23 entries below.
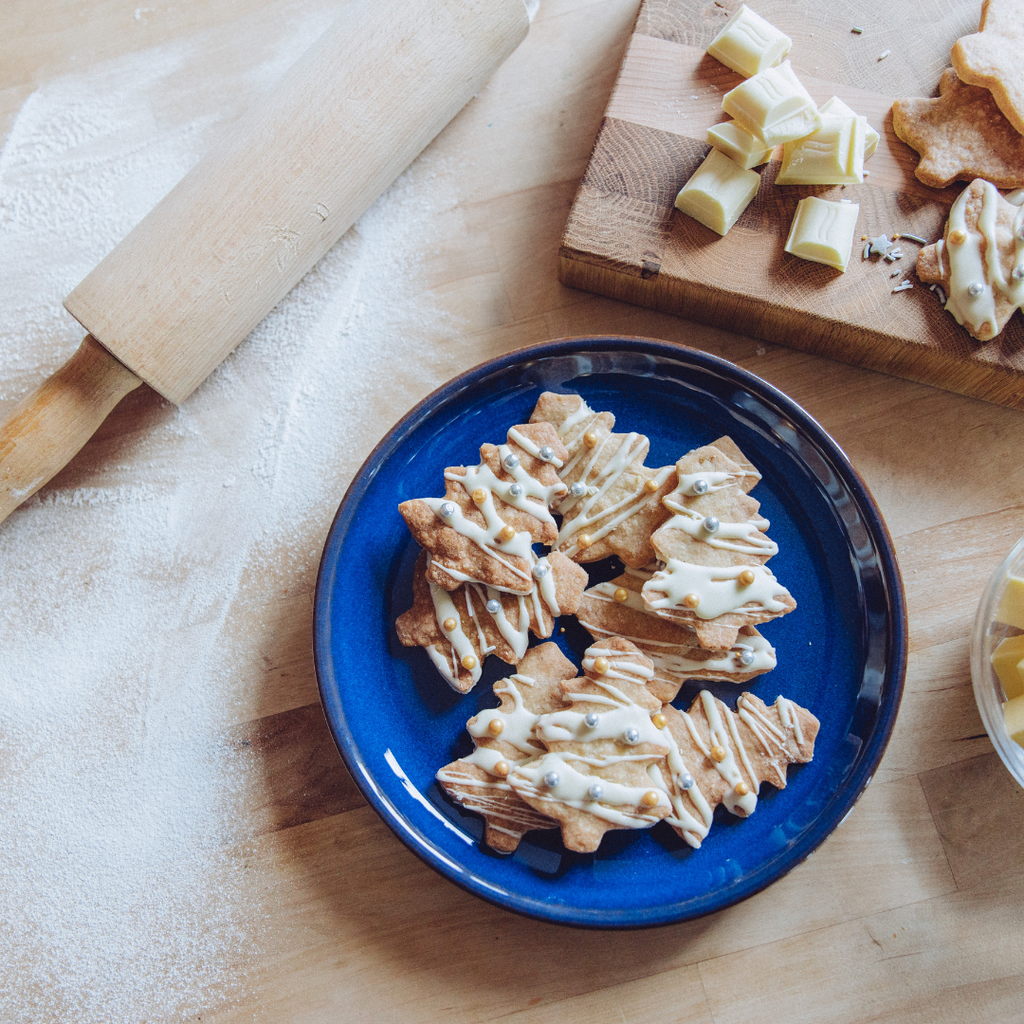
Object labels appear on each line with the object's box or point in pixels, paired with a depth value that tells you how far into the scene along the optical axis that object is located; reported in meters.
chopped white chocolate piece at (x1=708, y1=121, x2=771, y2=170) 0.56
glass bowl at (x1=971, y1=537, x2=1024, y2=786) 0.56
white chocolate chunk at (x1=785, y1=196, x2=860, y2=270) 0.56
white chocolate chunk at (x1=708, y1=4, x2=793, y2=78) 0.57
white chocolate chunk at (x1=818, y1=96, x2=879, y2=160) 0.57
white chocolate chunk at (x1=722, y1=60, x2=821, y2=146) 0.55
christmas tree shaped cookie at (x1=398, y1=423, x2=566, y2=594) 0.55
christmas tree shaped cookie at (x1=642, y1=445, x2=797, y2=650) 0.55
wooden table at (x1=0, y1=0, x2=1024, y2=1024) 0.58
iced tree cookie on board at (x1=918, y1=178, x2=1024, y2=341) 0.56
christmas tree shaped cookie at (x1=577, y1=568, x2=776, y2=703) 0.56
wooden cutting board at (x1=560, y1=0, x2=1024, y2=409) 0.57
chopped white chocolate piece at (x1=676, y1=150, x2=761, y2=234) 0.56
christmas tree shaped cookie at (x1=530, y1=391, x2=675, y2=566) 0.56
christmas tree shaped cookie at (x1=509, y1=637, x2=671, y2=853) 0.54
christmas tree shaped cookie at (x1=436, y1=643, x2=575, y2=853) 0.55
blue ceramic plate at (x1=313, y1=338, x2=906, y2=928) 0.55
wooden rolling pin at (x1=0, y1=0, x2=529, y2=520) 0.57
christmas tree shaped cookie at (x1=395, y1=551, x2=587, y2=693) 0.56
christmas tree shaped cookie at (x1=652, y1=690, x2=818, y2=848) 0.55
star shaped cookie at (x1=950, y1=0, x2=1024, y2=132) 0.56
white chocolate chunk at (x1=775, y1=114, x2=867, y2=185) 0.56
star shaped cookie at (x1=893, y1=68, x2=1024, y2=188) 0.57
